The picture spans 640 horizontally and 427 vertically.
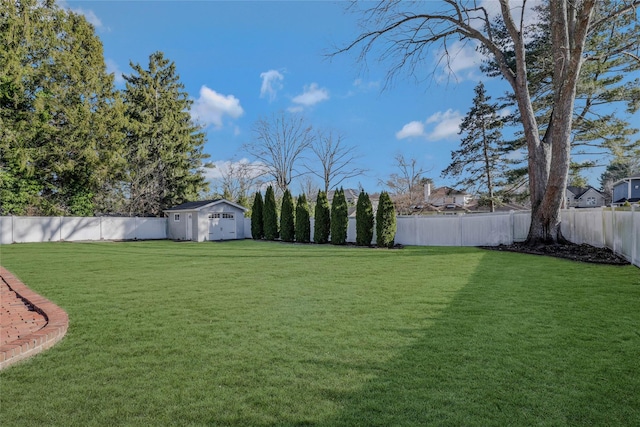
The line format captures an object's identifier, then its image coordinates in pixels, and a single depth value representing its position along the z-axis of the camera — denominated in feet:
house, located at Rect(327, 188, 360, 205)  146.22
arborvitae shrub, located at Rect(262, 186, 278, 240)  65.87
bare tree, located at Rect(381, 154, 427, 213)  102.89
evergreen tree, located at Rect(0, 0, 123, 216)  62.85
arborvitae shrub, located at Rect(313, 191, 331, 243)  57.57
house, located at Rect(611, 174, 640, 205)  84.48
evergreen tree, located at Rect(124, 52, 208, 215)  81.35
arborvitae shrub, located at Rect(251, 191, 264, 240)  69.31
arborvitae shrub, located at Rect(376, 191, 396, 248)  48.61
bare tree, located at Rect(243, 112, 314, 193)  98.27
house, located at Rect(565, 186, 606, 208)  131.23
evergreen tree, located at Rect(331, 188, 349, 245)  54.65
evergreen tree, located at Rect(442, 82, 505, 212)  71.05
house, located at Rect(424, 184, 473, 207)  104.27
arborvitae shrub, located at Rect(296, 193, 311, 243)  60.23
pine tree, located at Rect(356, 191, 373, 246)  51.11
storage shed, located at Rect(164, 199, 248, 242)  68.09
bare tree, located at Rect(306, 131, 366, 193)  97.76
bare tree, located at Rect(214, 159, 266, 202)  99.76
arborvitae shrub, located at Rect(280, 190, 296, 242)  62.51
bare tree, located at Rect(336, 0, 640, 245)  35.58
